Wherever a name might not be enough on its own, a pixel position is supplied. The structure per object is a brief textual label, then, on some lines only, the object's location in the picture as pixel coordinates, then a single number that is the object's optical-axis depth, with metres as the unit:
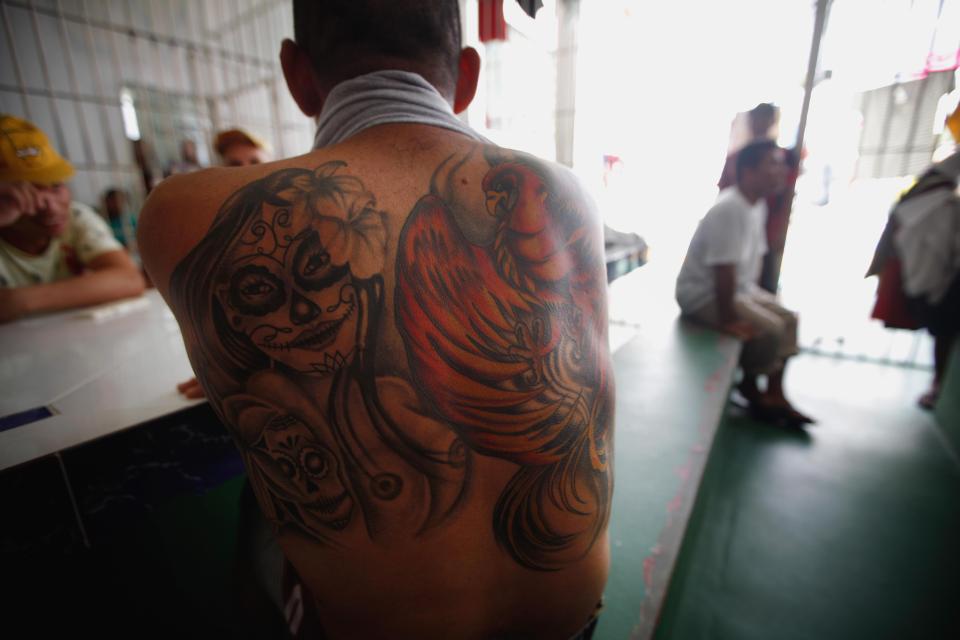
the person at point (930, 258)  2.23
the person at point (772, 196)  2.57
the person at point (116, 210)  3.39
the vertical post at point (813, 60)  2.54
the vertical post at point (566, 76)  3.22
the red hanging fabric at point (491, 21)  2.22
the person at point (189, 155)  3.73
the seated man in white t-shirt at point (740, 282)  2.16
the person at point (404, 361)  0.54
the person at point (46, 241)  1.35
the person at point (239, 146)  1.92
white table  0.76
